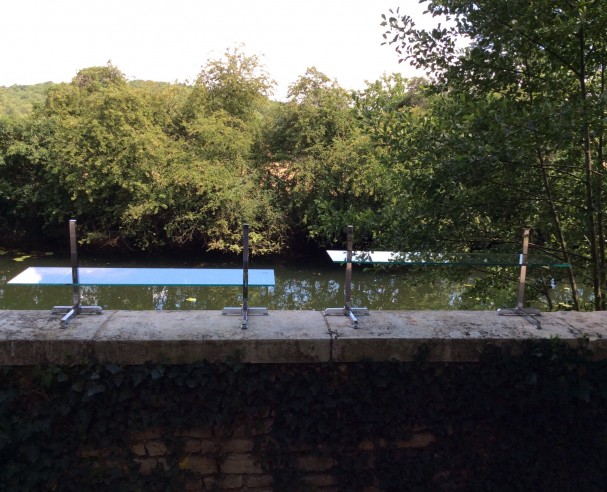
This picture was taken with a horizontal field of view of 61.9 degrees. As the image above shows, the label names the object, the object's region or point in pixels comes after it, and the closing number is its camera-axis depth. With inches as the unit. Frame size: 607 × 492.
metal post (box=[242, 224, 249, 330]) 101.5
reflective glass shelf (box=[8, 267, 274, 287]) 98.3
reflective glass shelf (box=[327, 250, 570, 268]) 112.6
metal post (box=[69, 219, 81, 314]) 99.7
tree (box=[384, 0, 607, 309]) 120.7
